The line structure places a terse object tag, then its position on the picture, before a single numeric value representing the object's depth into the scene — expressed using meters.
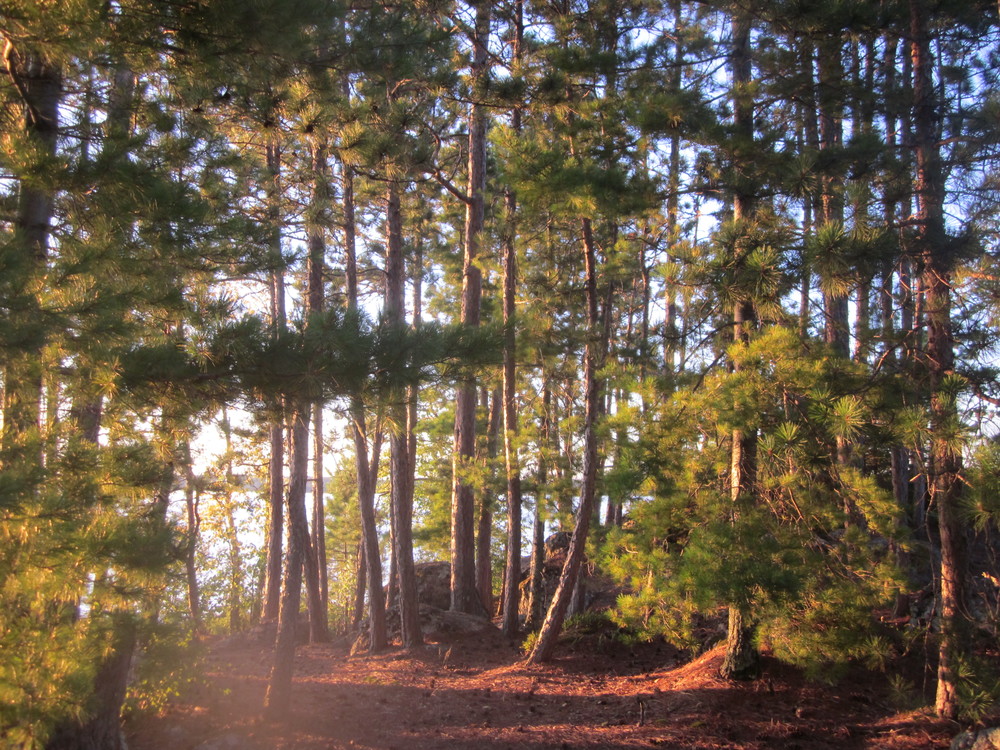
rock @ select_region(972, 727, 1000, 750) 4.88
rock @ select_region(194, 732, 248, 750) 7.12
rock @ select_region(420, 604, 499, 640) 11.86
